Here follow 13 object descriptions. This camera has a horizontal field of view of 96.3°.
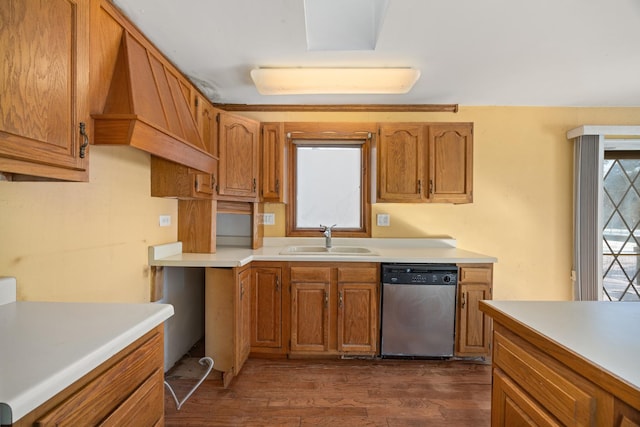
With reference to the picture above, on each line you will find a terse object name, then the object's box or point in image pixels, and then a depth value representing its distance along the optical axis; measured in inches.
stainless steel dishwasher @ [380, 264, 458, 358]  86.0
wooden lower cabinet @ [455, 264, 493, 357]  87.0
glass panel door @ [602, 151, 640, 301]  107.6
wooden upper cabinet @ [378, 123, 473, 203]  96.3
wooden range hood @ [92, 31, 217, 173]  45.0
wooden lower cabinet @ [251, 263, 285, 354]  88.0
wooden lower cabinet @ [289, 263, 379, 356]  87.7
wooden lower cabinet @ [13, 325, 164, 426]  23.9
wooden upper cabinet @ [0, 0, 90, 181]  31.0
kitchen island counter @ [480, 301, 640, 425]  25.0
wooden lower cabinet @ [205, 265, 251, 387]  77.3
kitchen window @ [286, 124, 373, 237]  110.7
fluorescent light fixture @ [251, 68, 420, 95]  79.2
